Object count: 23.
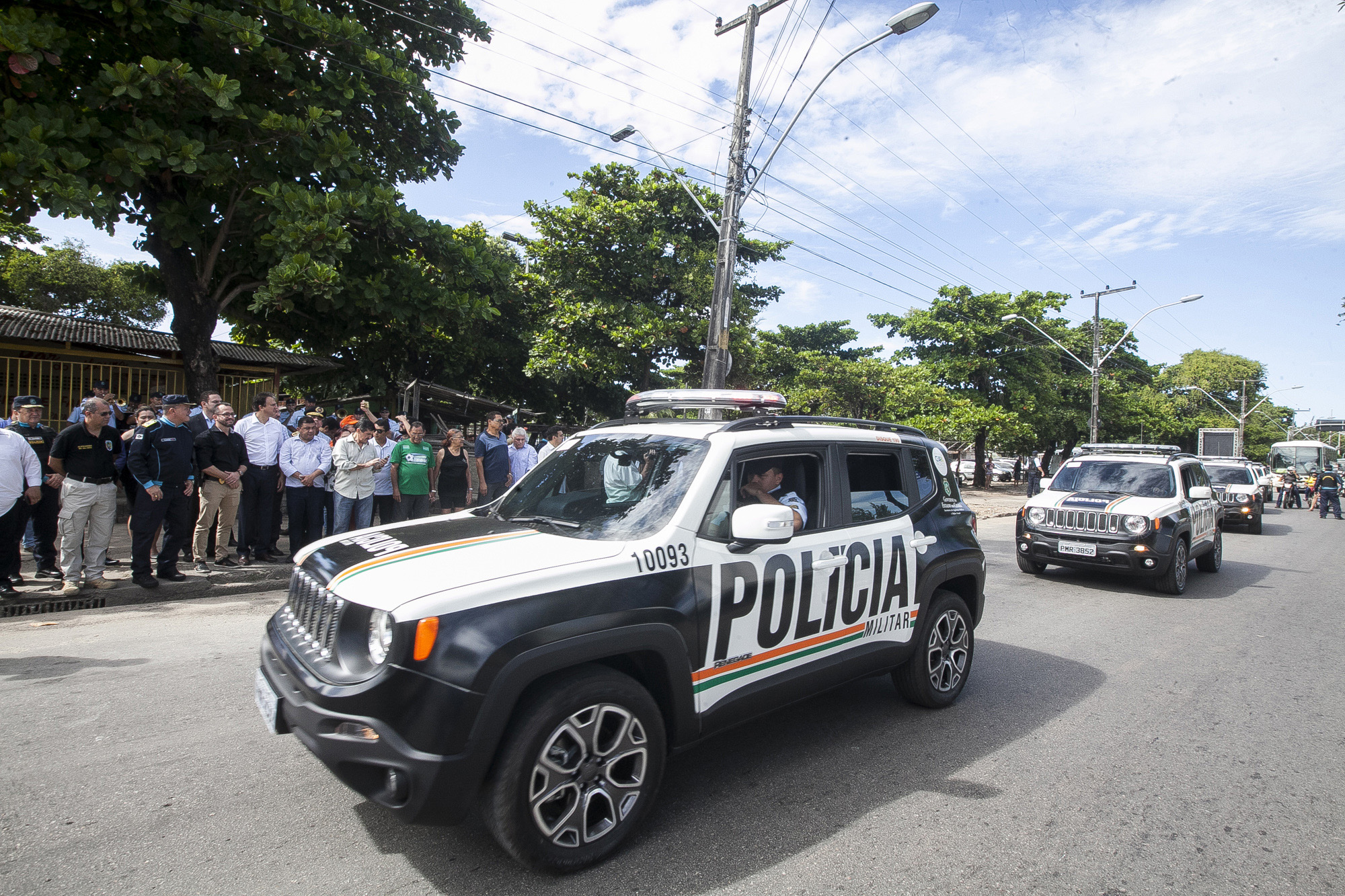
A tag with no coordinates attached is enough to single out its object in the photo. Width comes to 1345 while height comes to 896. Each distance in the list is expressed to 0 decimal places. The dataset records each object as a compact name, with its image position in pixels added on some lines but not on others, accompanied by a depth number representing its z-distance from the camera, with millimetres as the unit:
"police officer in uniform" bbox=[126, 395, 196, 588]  7293
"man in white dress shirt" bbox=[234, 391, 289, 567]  8828
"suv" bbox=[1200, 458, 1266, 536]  17594
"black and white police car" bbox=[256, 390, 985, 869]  2545
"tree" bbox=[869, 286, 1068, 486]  31688
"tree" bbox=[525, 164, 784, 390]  22344
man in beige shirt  8977
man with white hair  11297
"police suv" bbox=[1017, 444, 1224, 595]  8891
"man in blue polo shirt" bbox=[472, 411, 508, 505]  10781
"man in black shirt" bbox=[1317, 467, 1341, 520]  23734
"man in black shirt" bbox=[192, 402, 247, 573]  8242
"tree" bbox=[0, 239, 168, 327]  28594
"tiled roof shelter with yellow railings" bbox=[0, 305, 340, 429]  12500
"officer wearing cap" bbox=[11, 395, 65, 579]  7480
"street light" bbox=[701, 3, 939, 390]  13133
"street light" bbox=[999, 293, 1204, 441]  27688
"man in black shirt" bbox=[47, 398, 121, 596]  7023
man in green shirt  9547
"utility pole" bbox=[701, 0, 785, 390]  13156
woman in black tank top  10344
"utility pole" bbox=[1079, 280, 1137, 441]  27797
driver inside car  3814
